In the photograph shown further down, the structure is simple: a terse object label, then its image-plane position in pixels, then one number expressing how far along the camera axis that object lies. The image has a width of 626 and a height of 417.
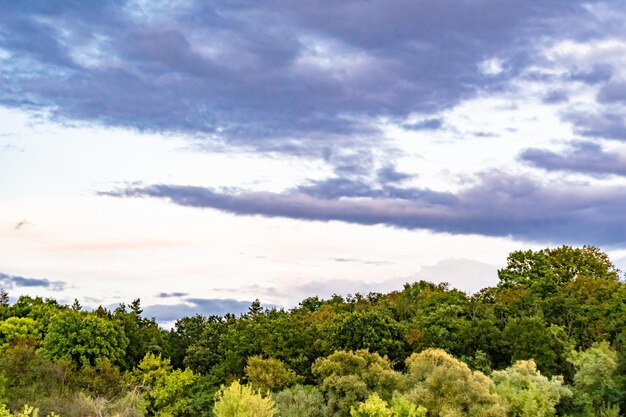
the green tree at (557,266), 113.25
